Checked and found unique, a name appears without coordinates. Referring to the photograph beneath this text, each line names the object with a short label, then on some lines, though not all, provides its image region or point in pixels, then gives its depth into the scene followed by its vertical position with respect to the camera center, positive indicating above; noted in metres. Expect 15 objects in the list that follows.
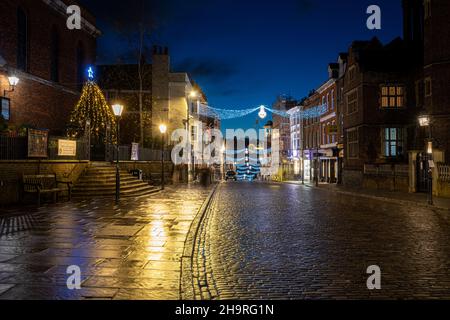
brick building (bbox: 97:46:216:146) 44.50 +7.63
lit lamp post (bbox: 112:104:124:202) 18.97 +2.49
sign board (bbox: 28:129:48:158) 17.75 +0.97
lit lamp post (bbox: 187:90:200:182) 47.38 +0.33
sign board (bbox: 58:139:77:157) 20.03 +0.86
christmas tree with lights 31.58 +4.00
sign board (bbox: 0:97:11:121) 24.00 +3.32
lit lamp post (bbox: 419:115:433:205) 18.41 +0.23
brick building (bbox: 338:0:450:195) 27.53 +4.53
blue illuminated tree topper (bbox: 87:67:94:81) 30.19 +6.53
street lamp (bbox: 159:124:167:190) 29.69 +2.58
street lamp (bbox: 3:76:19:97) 21.61 +4.34
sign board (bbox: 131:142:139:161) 29.79 +0.92
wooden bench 16.77 -0.80
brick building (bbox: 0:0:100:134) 25.17 +7.17
